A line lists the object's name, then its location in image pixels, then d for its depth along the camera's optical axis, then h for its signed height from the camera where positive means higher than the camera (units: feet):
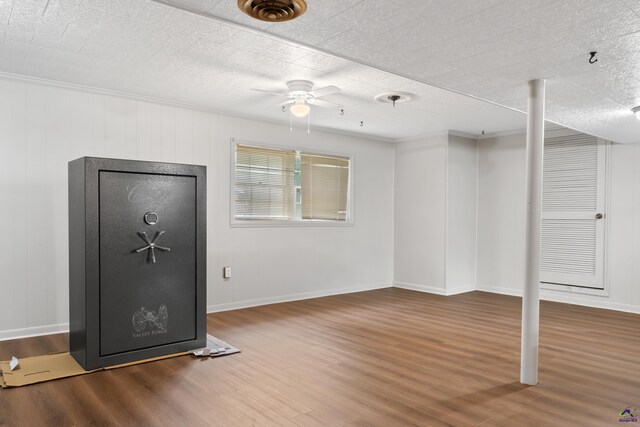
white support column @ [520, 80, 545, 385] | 10.18 -0.75
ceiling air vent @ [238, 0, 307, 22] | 6.68 +3.07
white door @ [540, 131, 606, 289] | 19.34 -0.09
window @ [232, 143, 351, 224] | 18.66 +0.91
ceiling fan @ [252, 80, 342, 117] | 13.30 +3.50
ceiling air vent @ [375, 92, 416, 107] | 14.80 +3.78
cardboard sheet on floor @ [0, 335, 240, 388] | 9.98 -4.04
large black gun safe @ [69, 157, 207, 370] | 11.01 -1.48
